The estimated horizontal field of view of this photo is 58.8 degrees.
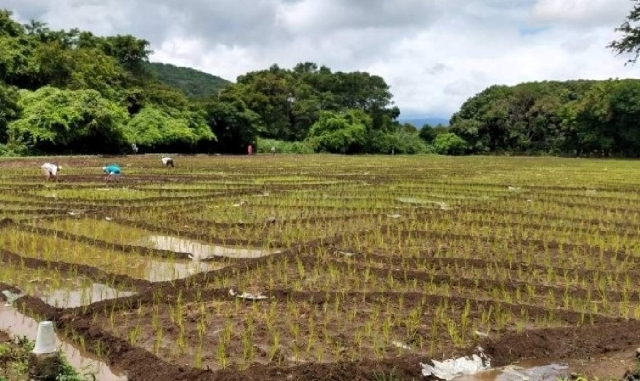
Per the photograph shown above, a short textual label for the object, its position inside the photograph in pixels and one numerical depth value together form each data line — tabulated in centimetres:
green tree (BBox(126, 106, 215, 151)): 3556
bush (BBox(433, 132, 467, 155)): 5947
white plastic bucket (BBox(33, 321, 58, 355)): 337
